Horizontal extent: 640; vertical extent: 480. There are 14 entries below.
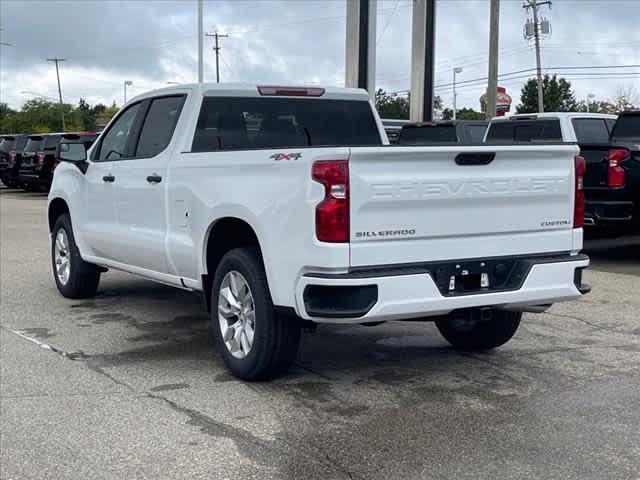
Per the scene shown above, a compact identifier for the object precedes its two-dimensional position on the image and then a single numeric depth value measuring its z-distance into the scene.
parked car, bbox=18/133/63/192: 28.42
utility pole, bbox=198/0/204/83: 39.50
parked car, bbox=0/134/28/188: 30.50
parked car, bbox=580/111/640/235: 11.27
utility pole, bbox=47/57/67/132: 110.51
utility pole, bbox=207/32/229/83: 88.00
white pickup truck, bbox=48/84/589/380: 5.36
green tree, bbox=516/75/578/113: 82.81
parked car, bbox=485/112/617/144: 14.66
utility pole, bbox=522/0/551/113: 64.25
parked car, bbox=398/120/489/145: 17.86
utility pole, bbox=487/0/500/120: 24.89
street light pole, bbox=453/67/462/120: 70.57
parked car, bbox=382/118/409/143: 26.93
